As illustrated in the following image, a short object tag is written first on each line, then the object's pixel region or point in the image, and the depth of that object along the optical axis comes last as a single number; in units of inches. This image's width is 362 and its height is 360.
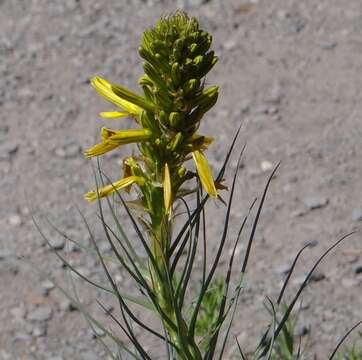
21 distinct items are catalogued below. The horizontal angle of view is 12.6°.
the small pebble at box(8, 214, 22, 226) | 344.0
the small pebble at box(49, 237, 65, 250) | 325.0
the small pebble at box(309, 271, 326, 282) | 302.4
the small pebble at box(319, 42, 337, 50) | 424.2
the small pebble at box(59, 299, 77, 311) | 300.3
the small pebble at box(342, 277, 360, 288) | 298.4
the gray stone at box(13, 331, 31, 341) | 290.3
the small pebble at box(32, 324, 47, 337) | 292.5
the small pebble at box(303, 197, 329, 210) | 336.2
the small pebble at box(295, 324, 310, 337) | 277.8
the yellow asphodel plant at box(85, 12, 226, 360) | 136.2
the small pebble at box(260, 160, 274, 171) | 359.6
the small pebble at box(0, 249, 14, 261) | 324.7
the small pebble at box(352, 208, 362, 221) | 324.4
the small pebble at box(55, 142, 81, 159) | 378.1
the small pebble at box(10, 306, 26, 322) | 298.9
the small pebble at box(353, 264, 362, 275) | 302.1
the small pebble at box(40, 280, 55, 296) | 308.9
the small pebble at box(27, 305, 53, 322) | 298.4
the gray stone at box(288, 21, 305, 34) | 440.6
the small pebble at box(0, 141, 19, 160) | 377.3
